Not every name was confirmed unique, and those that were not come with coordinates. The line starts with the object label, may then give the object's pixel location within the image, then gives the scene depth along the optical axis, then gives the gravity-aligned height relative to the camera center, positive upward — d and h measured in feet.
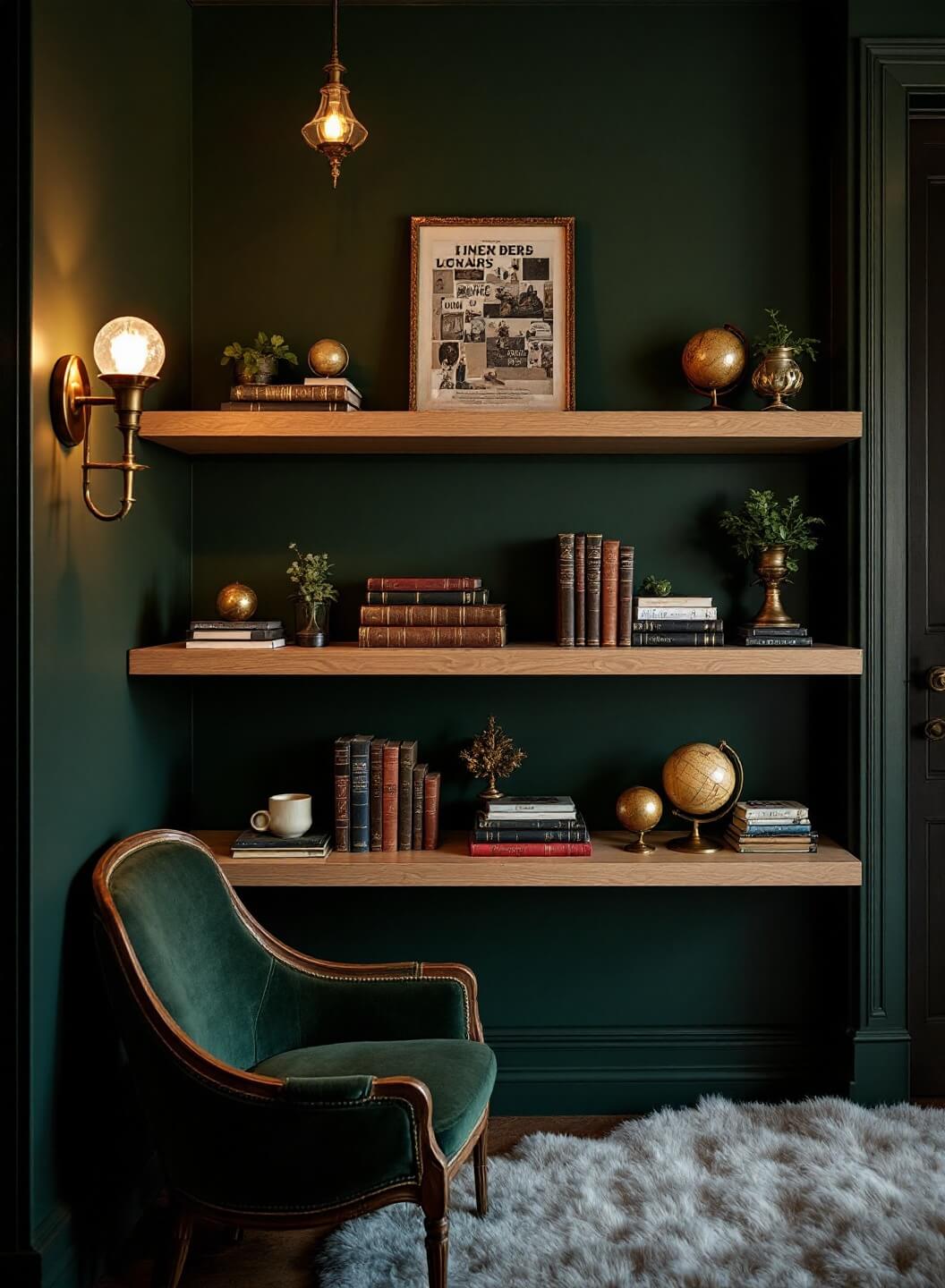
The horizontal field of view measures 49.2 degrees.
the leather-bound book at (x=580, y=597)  8.55 +0.40
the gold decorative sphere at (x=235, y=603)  8.55 +0.34
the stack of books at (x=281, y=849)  8.32 -1.65
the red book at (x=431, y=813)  8.63 -1.41
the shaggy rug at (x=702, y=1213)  6.67 -4.01
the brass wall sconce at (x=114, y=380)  6.51 +1.69
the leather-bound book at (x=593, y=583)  8.54 +0.51
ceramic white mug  8.49 -1.43
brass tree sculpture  8.98 -0.98
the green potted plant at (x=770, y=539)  8.83 +0.92
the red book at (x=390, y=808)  8.55 -1.36
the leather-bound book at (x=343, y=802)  8.52 -1.31
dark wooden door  9.32 +0.42
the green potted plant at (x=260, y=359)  8.60 +2.41
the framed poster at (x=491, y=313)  9.14 +2.95
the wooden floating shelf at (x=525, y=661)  8.19 -0.13
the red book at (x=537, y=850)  8.38 -1.66
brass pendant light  6.97 +3.55
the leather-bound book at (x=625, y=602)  8.54 +0.36
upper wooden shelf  8.21 +1.74
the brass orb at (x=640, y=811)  8.63 -1.39
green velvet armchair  5.98 -2.73
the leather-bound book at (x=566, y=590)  8.52 +0.45
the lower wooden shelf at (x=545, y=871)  8.19 -1.80
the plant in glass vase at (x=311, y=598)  8.67 +0.38
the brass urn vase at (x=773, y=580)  8.86 +0.57
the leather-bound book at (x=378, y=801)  8.56 -1.30
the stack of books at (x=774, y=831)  8.59 -1.54
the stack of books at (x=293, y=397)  8.36 +2.00
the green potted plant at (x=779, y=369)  8.63 +2.32
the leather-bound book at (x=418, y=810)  8.63 -1.39
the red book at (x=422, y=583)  8.56 +0.51
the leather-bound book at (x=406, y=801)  8.61 -1.31
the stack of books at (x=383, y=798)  8.52 -1.28
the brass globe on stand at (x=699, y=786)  8.70 -1.19
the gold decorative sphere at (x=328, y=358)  8.63 +2.39
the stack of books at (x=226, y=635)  8.32 +0.07
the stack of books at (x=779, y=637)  8.55 +0.07
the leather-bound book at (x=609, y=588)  8.52 +0.48
